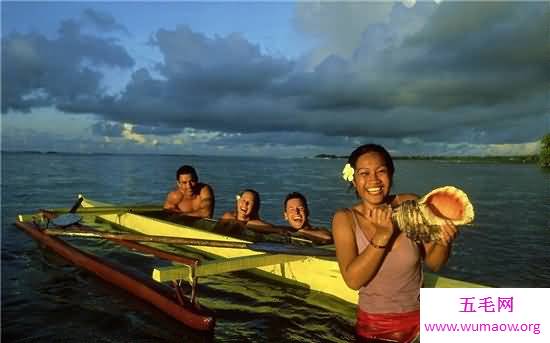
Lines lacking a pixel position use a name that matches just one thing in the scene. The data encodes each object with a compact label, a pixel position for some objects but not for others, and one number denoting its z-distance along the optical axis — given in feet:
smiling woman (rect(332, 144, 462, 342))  9.42
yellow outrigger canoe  15.64
